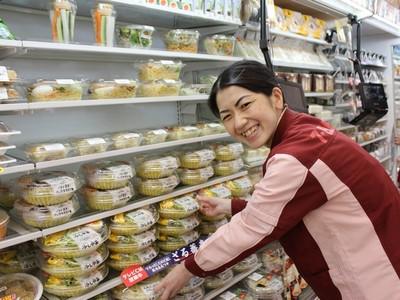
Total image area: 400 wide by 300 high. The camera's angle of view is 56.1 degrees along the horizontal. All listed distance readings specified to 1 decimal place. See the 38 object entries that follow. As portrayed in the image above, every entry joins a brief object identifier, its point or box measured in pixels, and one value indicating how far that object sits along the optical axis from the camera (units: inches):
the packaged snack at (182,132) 76.8
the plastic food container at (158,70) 72.8
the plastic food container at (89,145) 61.7
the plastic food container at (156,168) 72.6
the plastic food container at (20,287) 54.7
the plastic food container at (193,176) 80.0
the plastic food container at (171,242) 77.1
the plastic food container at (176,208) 74.5
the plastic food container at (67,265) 59.2
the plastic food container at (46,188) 57.2
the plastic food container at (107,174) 65.2
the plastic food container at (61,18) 57.5
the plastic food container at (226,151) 87.7
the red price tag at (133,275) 66.3
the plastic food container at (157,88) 71.3
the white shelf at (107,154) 55.2
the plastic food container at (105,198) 64.8
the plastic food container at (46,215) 56.5
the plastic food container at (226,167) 88.1
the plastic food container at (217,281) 85.6
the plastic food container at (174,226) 75.5
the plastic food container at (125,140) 66.4
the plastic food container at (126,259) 68.6
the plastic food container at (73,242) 58.6
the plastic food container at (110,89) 63.5
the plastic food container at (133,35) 68.2
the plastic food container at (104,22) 62.4
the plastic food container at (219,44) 85.9
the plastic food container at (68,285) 59.7
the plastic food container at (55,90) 55.5
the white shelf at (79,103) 50.7
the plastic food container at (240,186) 88.9
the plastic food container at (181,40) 77.0
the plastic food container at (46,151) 55.5
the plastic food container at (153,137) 71.7
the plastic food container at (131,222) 66.9
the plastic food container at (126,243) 67.8
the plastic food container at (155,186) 72.8
